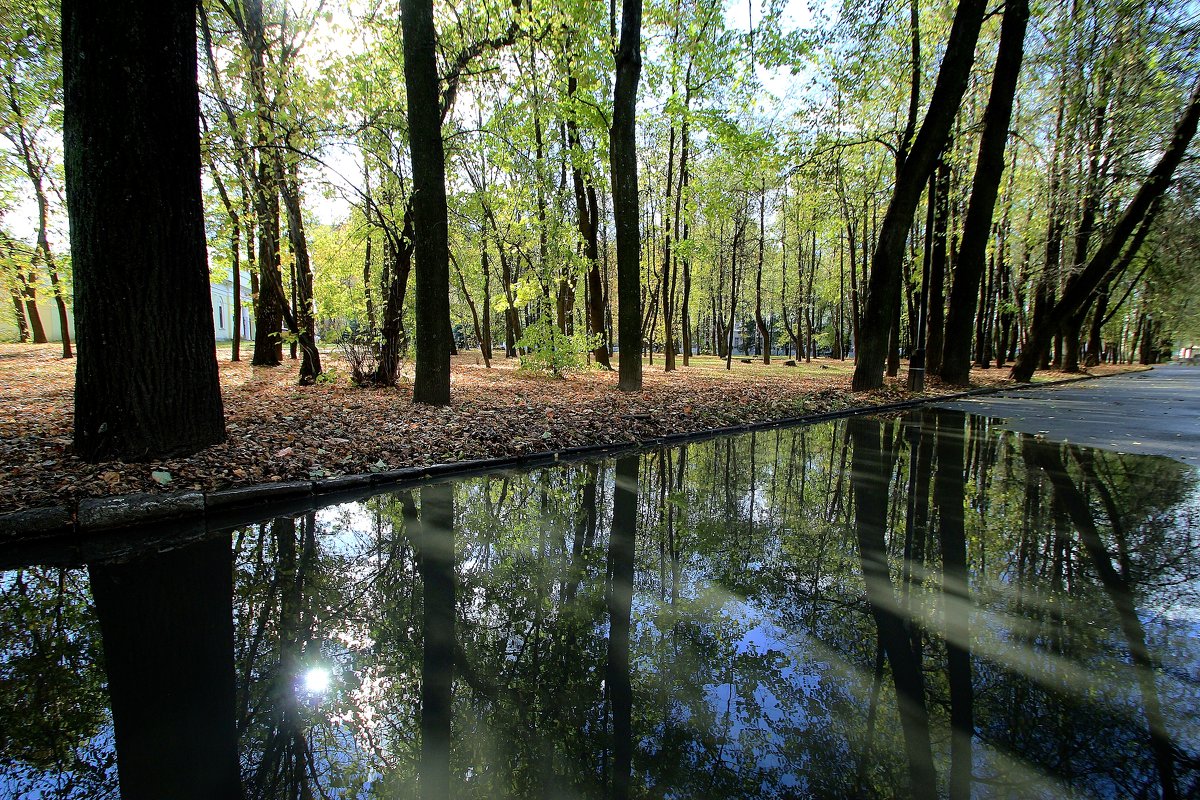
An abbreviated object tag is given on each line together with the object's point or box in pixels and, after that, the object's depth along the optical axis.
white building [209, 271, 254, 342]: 45.81
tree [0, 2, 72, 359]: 7.20
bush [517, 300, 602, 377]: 14.22
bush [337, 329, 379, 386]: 10.69
